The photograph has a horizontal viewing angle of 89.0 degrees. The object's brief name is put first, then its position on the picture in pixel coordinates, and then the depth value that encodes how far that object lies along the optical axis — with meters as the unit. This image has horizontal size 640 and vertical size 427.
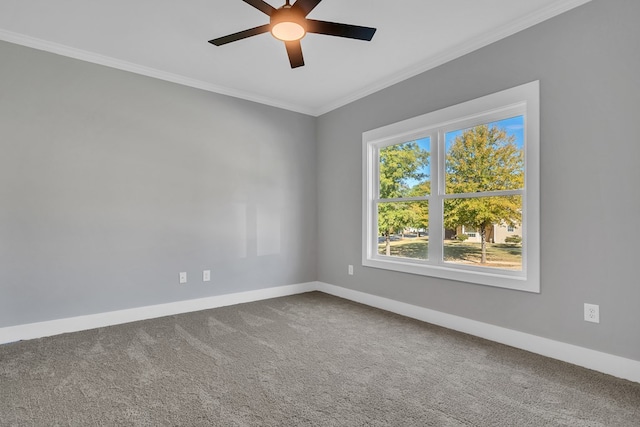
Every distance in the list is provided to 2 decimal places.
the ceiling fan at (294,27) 1.92
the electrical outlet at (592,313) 2.22
